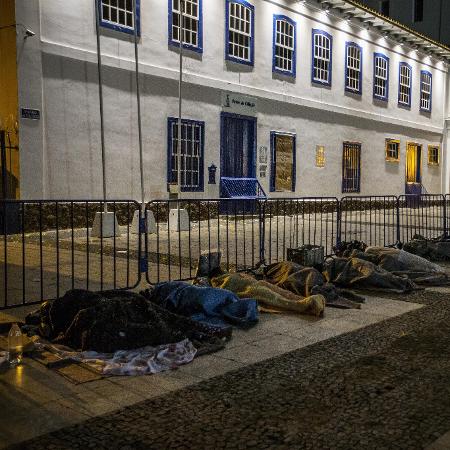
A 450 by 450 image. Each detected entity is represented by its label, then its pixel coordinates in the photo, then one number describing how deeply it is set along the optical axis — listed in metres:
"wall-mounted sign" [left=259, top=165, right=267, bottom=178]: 18.48
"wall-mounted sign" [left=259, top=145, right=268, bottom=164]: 18.41
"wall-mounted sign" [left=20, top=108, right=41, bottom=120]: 12.37
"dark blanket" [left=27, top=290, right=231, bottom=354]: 4.66
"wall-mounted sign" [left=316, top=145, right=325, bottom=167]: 20.67
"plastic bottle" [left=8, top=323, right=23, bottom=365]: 4.52
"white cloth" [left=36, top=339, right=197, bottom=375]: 4.28
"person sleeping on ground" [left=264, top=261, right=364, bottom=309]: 6.73
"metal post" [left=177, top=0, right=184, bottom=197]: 13.59
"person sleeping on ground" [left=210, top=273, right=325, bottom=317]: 6.16
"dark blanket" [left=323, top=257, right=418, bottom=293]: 7.50
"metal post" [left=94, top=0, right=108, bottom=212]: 11.47
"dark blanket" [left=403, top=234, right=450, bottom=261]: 10.15
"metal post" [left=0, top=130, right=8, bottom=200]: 11.90
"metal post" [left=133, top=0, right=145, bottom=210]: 12.13
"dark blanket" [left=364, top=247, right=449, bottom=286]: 8.05
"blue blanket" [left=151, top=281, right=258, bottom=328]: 5.57
